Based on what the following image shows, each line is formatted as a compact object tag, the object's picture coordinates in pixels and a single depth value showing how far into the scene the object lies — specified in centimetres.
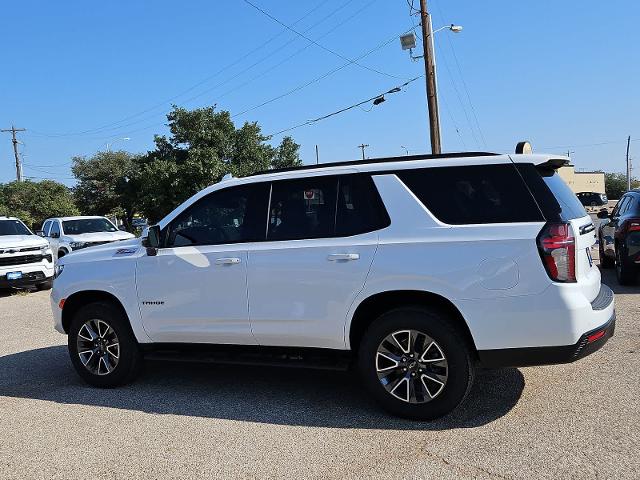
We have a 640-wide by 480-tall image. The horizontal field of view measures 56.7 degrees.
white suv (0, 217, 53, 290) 1326
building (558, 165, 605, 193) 8538
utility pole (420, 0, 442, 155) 1853
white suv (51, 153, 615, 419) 408
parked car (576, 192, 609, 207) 4519
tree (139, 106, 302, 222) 2911
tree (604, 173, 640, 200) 9700
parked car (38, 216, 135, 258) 1521
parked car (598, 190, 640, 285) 908
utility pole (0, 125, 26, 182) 5639
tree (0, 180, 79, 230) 3912
